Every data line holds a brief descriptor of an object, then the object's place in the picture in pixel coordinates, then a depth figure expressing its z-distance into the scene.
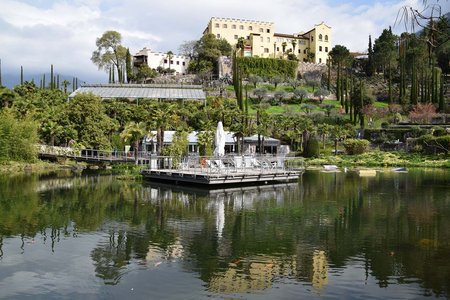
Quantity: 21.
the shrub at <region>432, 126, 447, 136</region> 63.62
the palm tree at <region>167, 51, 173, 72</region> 107.86
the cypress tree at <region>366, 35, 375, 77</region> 109.12
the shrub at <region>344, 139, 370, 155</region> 63.62
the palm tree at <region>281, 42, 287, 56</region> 117.44
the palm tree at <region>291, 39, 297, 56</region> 118.25
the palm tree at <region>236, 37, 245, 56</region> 109.06
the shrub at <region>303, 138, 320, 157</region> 62.09
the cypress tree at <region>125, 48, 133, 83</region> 98.25
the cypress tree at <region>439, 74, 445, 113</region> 76.75
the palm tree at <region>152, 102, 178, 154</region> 44.88
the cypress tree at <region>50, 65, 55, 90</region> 83.45
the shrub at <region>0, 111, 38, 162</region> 47.94
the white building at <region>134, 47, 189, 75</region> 108.56
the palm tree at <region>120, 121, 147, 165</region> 44.47
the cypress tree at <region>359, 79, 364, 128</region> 75.39
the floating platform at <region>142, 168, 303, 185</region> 33.89
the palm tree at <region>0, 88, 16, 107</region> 57.56
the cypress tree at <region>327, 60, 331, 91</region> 100.19
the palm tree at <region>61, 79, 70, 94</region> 86.56
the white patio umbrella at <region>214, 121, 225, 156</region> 38.91
